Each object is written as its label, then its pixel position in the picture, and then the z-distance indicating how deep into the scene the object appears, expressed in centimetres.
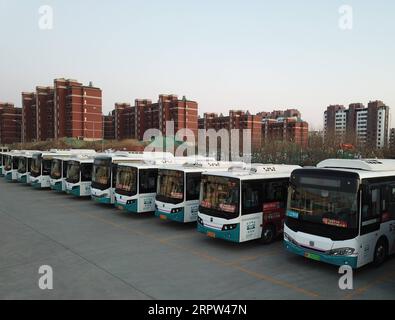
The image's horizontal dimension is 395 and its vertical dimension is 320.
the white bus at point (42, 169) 2478
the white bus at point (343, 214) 839
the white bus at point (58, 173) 2261
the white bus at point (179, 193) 1334
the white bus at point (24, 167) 2755
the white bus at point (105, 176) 1755
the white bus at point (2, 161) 3547
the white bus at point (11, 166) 3034
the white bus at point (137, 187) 1518
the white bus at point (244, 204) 1077
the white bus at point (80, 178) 2019
